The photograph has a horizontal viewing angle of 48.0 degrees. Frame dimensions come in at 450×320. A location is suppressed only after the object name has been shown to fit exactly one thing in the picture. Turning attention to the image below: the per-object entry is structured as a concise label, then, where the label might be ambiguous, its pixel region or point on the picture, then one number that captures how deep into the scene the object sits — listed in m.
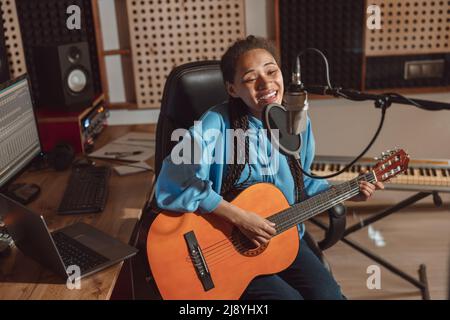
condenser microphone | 1.09
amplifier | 2.41
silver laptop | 1.39
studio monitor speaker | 2.43
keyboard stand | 2.51
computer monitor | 1.85
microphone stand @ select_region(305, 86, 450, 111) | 1.06
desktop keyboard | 1.84
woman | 1.72
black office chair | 1.91
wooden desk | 1.39
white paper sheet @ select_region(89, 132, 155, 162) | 2.34
